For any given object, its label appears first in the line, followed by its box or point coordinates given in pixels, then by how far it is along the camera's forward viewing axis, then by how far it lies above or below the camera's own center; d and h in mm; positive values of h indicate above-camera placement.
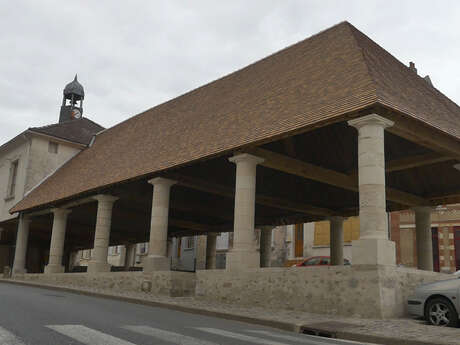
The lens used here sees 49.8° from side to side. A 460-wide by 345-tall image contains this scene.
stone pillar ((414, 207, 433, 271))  20297 +1963
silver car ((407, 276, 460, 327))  9609 -306
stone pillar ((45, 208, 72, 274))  24875 +1382
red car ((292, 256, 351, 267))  23469 +920
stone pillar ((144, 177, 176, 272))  17672 +1571
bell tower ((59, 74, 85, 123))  40812 +13991
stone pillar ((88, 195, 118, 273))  21016 +1382
